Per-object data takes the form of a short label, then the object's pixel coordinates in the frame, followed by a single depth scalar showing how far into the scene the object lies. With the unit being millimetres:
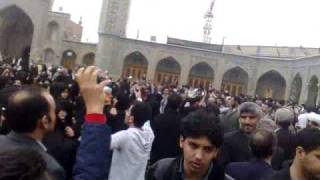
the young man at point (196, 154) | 2078
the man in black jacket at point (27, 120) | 2000
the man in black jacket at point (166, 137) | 4759
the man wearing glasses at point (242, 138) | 3497
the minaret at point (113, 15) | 25730
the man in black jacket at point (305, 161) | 2303
